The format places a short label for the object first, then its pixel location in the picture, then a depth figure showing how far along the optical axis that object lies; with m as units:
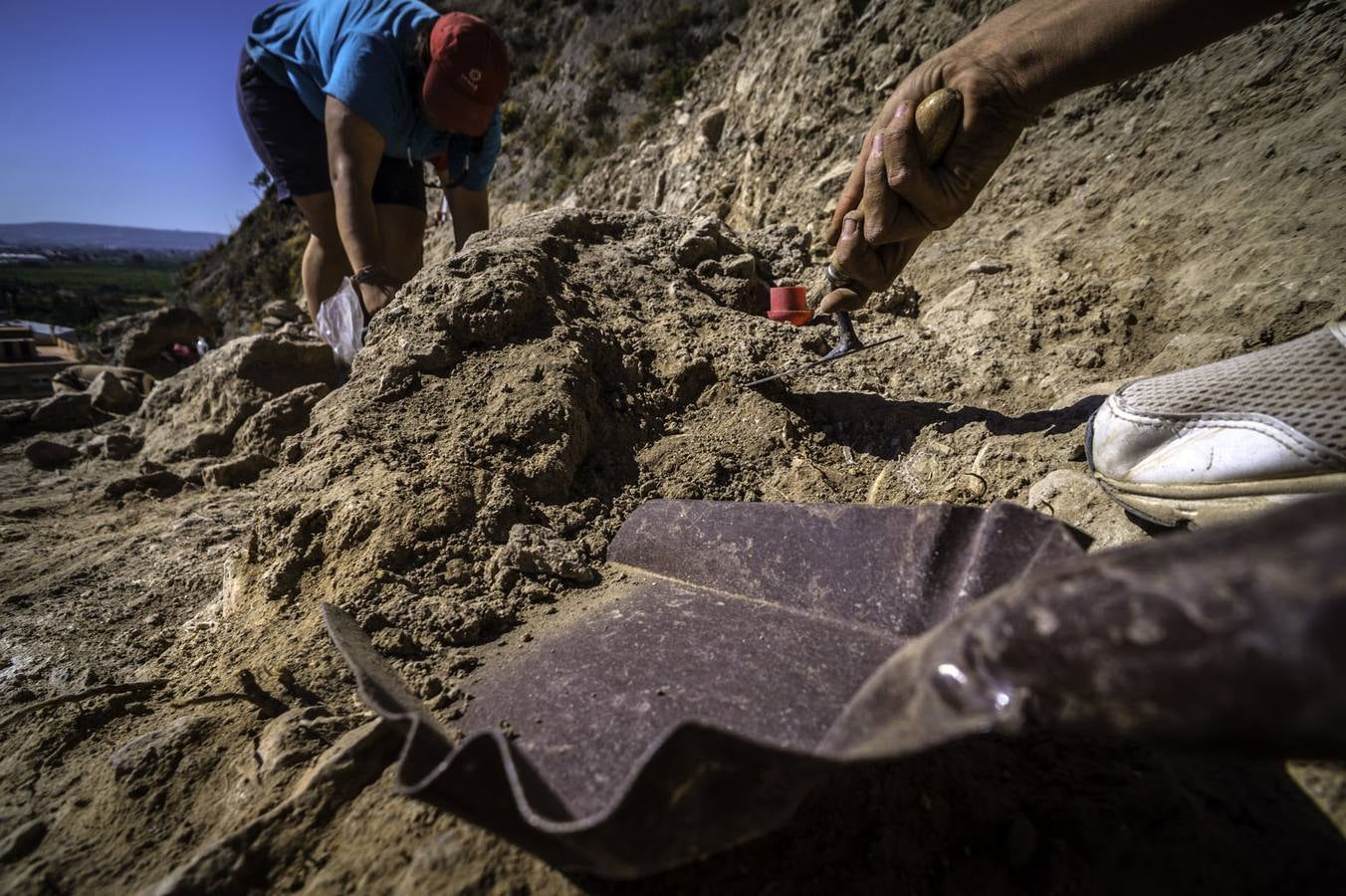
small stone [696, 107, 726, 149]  5.81
